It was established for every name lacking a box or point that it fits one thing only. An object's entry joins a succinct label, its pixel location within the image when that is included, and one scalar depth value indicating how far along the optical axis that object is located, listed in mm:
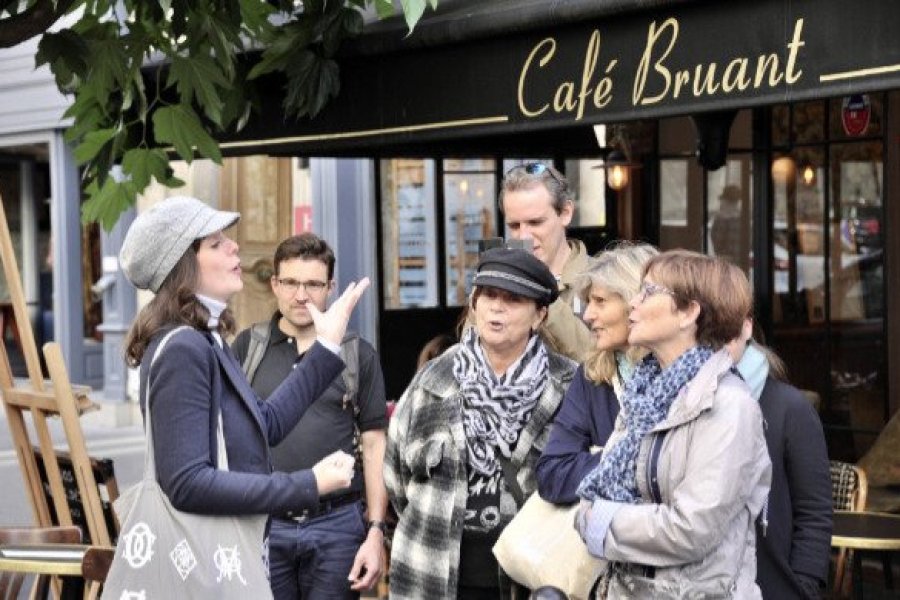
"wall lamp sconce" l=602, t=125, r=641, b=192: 10398
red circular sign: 9375
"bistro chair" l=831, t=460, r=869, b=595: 6688
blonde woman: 4090
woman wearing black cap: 4418
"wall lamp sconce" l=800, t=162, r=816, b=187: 9672
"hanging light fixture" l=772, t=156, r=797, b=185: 9742
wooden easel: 5754
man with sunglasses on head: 4809
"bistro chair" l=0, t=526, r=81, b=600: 5223
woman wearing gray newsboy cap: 3607
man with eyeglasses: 4969
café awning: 4527
